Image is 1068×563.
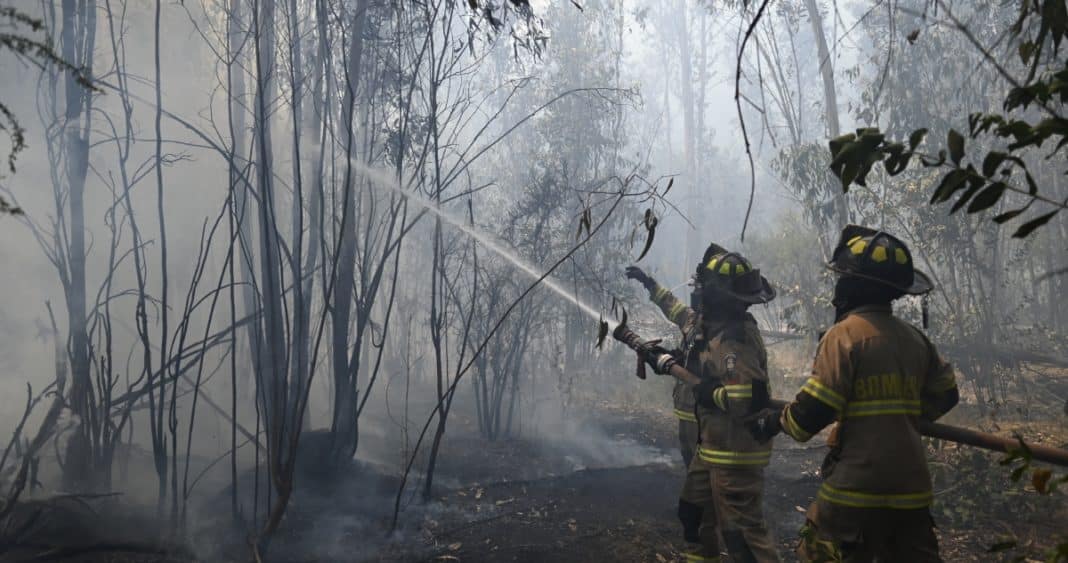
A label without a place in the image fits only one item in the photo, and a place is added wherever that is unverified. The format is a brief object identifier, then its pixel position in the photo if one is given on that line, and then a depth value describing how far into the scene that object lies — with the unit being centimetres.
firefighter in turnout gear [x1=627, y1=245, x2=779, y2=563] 329
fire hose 218
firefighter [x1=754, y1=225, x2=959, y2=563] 252
